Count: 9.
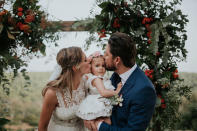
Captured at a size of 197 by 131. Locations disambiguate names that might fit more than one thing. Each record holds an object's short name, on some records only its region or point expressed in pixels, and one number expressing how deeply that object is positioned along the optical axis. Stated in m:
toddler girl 1.96
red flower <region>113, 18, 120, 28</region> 2.95
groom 1.81
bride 2.12
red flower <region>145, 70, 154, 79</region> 2.82
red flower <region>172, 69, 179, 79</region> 2.90
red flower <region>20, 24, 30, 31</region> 2.72
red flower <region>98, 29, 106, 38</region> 2.98
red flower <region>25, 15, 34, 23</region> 2.76
